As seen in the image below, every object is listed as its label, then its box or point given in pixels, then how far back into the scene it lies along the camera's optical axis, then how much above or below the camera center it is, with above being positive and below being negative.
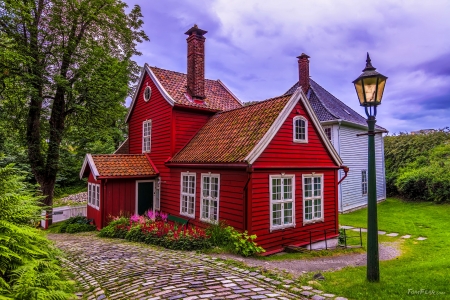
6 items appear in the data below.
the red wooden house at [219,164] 10.45 +0.02
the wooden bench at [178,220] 12.59 -2.45
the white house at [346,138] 20.42 +1.96
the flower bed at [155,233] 9.56 -2.51
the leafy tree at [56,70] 14.75 +5.07
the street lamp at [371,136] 5.82 +0.58
